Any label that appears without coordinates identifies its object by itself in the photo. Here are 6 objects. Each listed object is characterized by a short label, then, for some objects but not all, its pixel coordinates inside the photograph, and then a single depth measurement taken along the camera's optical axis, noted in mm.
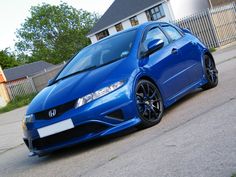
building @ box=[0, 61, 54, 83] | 57670
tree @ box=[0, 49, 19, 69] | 68646
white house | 43397
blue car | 5011
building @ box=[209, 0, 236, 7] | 45585
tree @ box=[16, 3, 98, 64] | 74383
